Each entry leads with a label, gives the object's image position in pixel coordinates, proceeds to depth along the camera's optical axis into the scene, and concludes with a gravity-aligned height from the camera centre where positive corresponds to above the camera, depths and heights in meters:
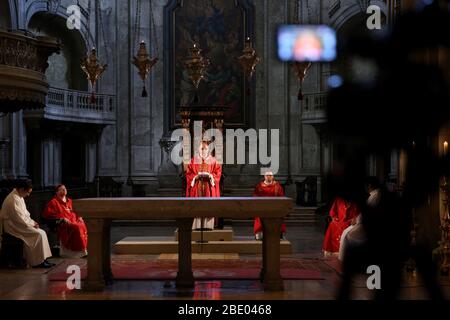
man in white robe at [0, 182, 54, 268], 11.11 -0.92
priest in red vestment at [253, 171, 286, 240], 14.66 -0.42
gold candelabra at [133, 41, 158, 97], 12.30 +1.92
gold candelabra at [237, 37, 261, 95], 12.83 +2.02
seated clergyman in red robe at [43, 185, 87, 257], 12.72 -1.08
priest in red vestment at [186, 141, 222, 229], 14.95 -0.12
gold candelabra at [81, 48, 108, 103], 12.38 +1.81
